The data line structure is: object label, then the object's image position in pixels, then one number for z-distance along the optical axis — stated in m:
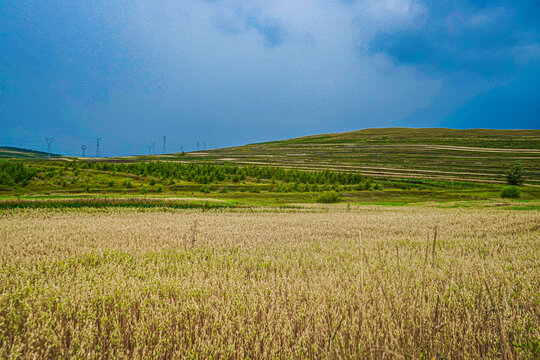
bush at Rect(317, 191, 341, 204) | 38.38
